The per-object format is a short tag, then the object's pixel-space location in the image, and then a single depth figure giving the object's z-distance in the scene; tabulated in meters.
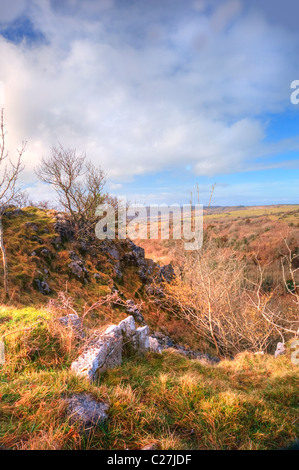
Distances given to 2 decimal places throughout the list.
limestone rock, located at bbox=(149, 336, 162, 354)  5.56
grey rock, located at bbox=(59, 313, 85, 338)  3.96
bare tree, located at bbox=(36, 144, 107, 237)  15.05
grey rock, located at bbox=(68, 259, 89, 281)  11.93
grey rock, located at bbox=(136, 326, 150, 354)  5.05
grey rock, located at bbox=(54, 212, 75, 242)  13.86
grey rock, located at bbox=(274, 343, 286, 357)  6.53
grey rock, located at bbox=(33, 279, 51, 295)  9.63
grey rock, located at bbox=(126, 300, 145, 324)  11.34
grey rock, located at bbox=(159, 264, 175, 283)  16.28
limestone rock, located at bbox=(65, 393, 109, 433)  2.39
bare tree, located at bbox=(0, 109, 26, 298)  7.58
